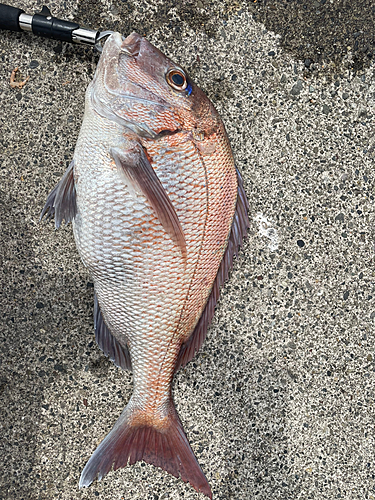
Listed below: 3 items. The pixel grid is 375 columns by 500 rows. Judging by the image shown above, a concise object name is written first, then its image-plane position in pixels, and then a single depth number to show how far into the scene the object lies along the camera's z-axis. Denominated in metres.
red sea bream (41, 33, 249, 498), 0.40
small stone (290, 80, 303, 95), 0.51
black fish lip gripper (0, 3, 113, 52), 0.46
